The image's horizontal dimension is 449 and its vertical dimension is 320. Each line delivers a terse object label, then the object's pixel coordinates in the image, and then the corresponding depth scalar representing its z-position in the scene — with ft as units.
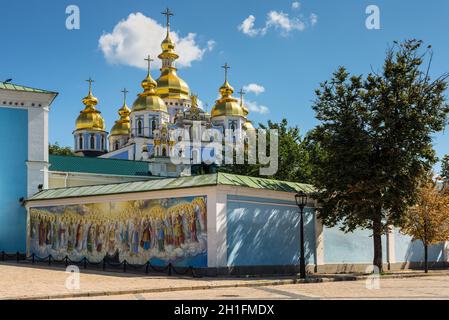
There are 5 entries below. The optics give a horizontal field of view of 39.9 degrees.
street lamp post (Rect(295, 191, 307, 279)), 73.51
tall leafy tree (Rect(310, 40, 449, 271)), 83.15
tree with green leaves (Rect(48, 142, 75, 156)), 261.40
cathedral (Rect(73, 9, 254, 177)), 224.41
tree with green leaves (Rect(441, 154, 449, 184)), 155.74
